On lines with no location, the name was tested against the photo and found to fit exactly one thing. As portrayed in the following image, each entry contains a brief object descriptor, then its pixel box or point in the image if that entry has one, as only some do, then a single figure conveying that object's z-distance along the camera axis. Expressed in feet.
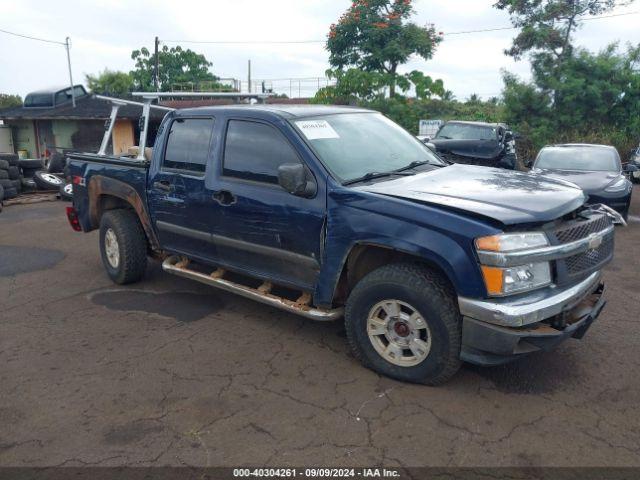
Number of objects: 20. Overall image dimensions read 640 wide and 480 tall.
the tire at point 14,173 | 40.19
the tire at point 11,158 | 39.81
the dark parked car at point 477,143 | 41.39
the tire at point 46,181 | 42.65
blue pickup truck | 10.12
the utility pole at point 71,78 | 73.31
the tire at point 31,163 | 43.47
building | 72.02
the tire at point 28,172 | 44.08
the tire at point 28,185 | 42.50
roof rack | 18.29
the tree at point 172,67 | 149.48
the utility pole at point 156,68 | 108.33
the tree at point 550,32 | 65.67
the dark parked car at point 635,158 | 42.79
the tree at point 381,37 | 75.51
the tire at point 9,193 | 39.27
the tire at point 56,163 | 45.58
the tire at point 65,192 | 37.73
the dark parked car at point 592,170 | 27.09
